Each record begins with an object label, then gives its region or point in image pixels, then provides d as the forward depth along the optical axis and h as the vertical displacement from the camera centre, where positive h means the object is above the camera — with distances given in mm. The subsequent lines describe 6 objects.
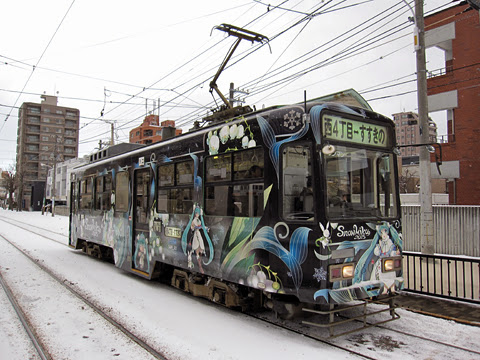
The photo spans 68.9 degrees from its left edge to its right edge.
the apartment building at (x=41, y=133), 85875 +16317
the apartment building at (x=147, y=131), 70125 +14353
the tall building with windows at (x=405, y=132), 86438 +18208
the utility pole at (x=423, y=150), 9383 +1248
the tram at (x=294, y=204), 4488 -108
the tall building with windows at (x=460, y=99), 15852 +4593
